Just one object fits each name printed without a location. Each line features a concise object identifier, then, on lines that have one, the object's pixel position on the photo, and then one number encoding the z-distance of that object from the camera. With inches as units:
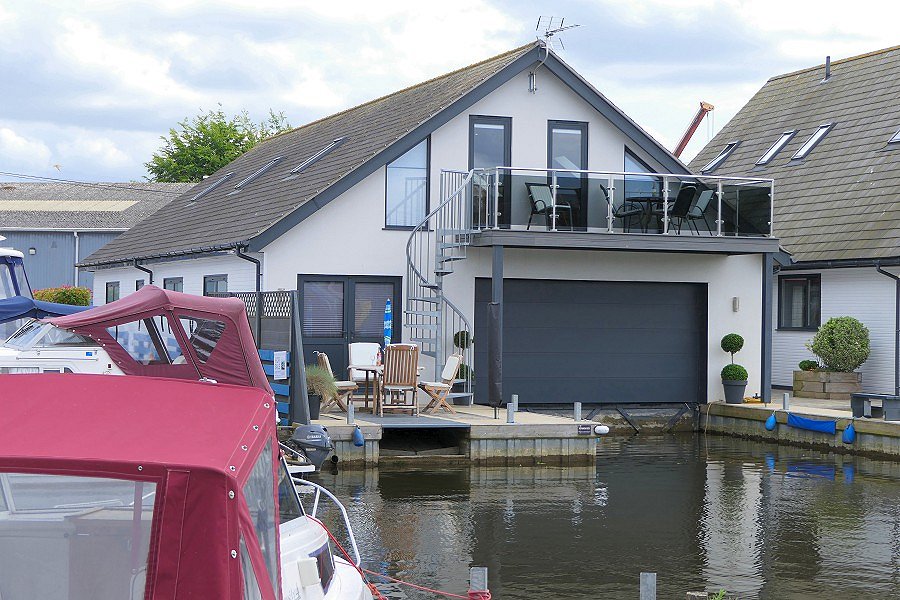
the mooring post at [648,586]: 263.1
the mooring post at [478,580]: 267.0
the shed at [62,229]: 1743.4
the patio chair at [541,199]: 752.3
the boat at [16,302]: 594.9
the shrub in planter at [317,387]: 634.2
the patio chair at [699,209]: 784.3
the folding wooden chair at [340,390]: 663.1
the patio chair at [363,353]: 708.0
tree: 2149.4
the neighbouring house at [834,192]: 873.5
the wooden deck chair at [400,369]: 666.2
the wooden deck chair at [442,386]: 692.1
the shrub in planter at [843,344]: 852.0
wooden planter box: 863.1
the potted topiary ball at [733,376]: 821.2
